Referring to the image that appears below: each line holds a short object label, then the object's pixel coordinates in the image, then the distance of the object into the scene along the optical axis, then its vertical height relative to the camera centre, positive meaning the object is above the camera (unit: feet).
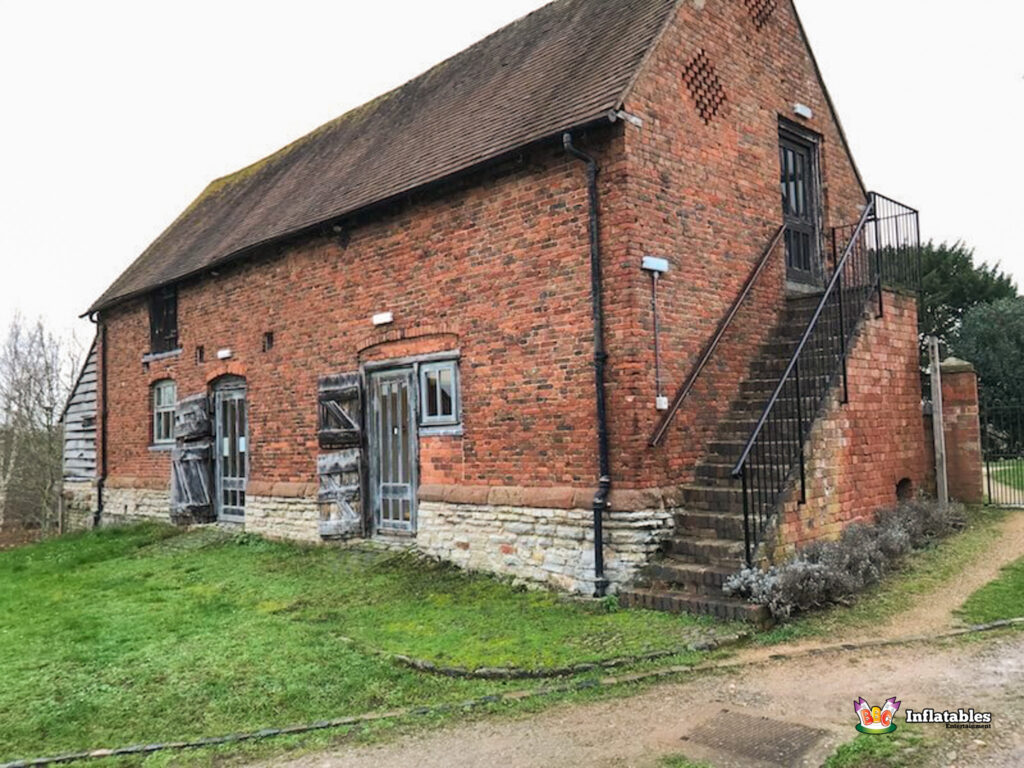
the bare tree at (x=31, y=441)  95.86 +0.30
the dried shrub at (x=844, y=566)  22.17 -4.45
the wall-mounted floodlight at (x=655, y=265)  26.89 +5.50
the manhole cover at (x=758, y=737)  14.42 -5.99
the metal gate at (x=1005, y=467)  40.44 -3.42
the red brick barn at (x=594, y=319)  26.53 +4.41
